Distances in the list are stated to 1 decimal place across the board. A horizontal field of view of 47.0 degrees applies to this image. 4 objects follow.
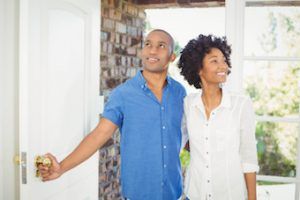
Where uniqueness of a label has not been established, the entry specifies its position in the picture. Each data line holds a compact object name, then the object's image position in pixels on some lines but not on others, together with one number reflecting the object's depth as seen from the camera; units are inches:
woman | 68.0
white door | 61.3
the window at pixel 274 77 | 96.3
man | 75.4
